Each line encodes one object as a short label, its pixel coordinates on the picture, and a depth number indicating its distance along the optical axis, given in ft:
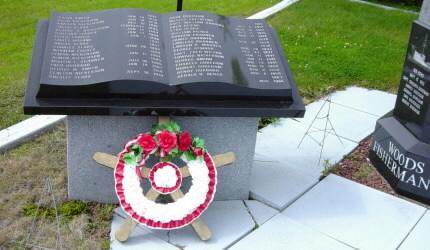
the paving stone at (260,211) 12.41
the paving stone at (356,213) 12.14
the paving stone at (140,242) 11.28
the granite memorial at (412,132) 13.68
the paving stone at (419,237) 11.96
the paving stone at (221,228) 11.50
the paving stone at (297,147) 14.76
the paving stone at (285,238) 11.62
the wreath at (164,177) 11.21
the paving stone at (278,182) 13.04
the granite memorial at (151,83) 11.19
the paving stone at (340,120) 16.70
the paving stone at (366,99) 18.42
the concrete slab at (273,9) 27.14
